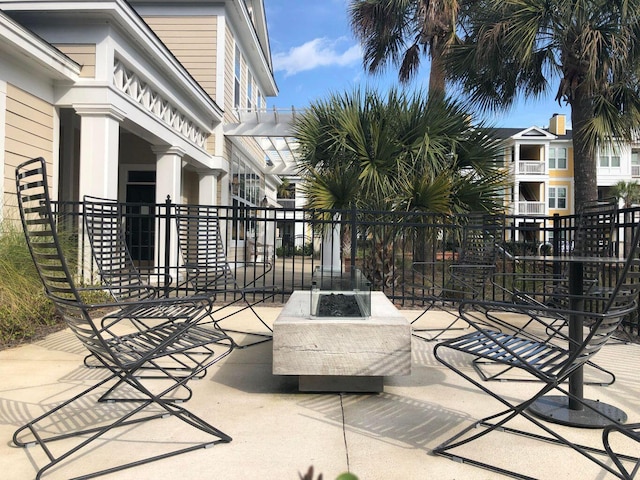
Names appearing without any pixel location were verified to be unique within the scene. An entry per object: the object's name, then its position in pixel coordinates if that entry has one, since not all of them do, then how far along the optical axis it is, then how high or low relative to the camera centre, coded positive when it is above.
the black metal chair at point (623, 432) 1.48 -0.72
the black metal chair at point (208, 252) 4.73 -0.12
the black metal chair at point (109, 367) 2.01 -0.67
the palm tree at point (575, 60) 7.35 +3.39
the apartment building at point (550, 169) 31.42 +5.52
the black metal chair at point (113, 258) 3.75 -0.16
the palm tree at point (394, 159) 6.79 +1.38
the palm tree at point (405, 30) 11.34 +6.01
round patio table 2.50 -0.99
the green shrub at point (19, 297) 4.10 -0.56
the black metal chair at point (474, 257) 4.58 -0.14
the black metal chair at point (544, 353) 1.84 -0.55
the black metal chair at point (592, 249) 3.24 -0.03
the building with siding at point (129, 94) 6.13 +2.54
